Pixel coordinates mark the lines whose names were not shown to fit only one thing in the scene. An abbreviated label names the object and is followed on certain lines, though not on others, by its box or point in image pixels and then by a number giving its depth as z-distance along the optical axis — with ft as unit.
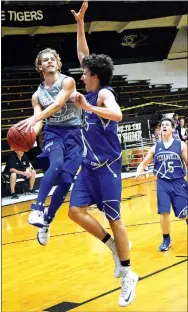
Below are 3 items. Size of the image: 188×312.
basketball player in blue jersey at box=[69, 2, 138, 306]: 14.33
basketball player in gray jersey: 14.46
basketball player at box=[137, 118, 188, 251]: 27.45
